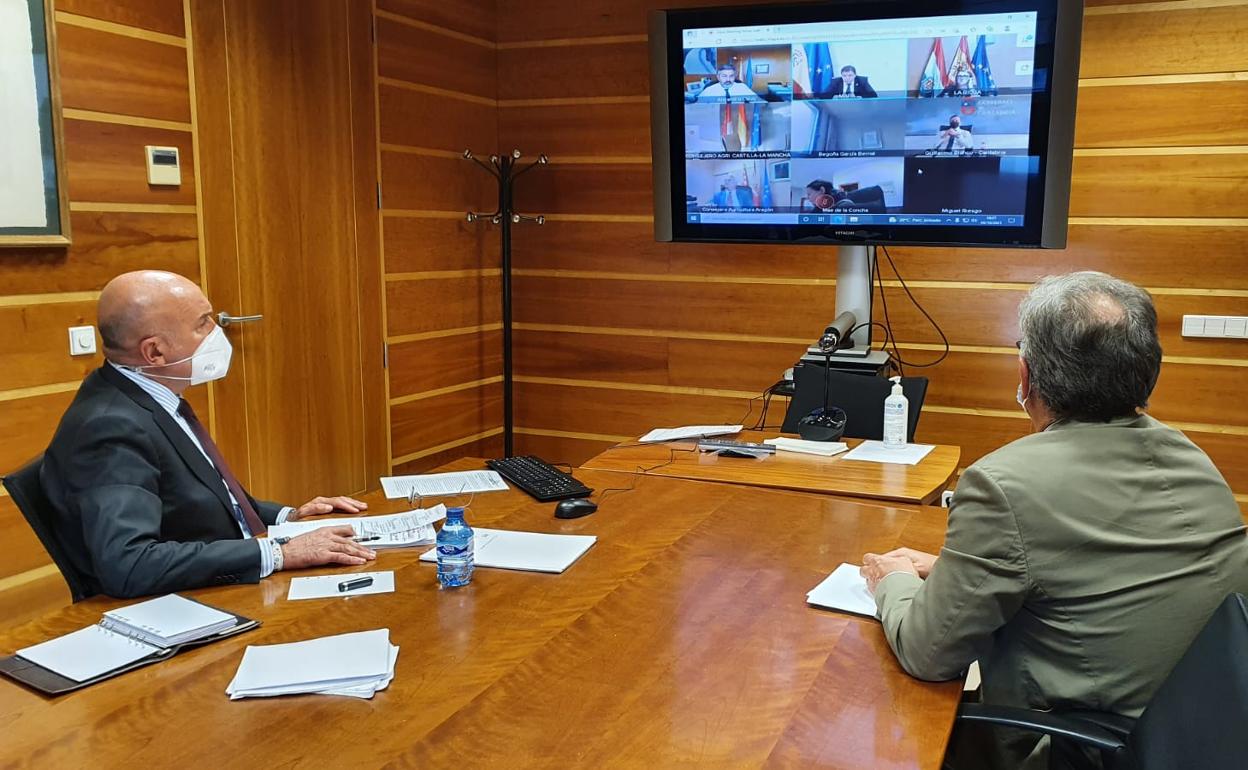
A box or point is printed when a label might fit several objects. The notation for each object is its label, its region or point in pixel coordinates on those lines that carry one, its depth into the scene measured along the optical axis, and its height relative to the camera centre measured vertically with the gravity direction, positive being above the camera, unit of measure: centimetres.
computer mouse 240 -66
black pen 194 -67
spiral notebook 157 -67
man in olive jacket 159 -48
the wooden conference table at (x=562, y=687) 138 -69
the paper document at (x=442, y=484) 260 -67
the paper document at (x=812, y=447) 304 -66
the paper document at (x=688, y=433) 327 -66
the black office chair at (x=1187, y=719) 135 -67
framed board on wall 312 +25
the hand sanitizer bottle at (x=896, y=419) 311 -58
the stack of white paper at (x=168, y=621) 169 -67
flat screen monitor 353 +34
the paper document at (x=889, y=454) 298 -67
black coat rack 503 +0
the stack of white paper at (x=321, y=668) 153 -67
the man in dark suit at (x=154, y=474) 192 -50
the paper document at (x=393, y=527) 221 -67
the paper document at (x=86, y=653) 159 -67
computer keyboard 257 -66
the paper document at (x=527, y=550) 208 -67
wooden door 385 -7
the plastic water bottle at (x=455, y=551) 194 -61
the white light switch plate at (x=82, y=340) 336 -40
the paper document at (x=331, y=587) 192 -68
